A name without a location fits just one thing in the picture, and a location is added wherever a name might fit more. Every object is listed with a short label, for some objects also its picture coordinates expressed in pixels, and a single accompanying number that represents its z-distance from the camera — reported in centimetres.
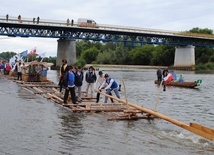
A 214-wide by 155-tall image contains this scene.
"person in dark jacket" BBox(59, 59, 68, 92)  2065
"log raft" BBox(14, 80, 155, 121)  1642
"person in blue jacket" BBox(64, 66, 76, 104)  1855
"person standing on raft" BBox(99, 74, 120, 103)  1911
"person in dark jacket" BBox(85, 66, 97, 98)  2155
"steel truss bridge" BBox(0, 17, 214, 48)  8400
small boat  4120
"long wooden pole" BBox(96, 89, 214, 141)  1183
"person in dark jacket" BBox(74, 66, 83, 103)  2001
